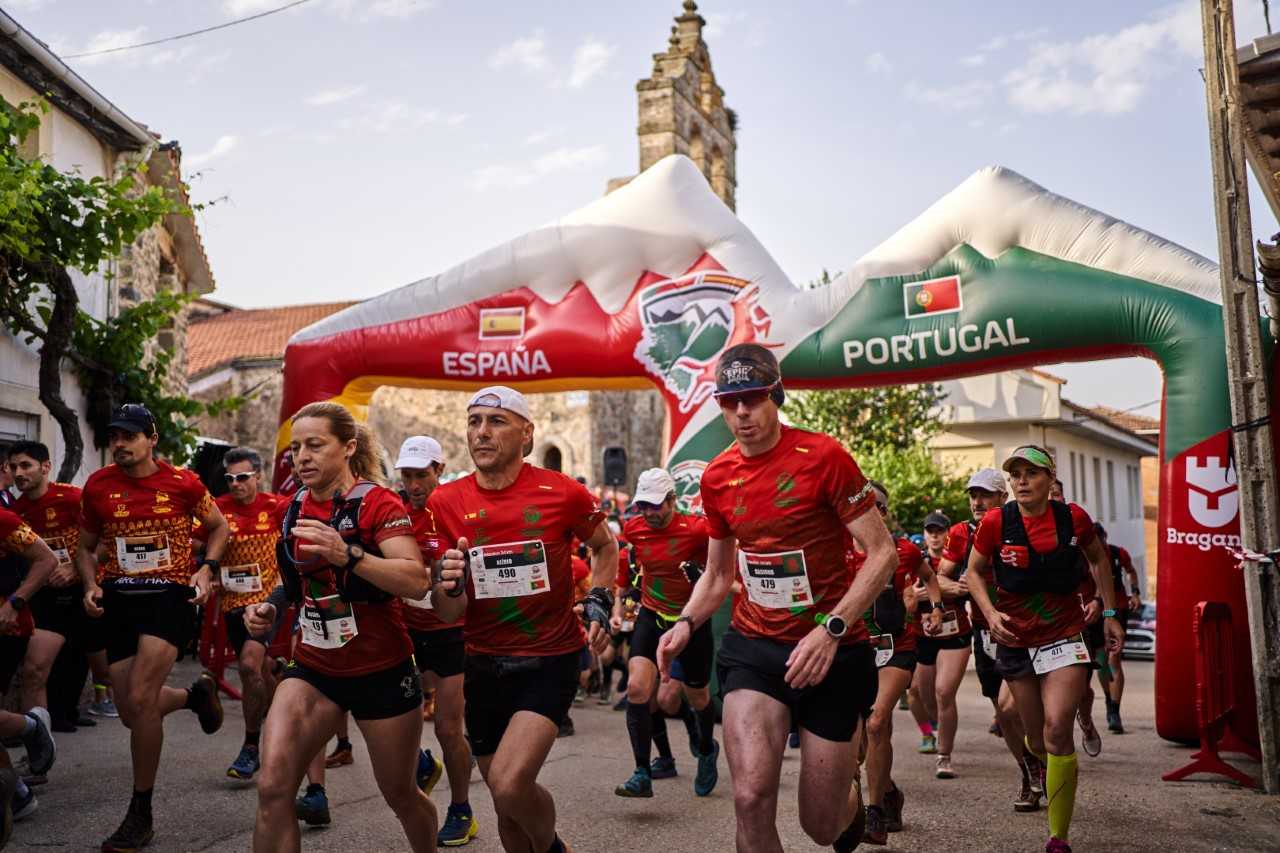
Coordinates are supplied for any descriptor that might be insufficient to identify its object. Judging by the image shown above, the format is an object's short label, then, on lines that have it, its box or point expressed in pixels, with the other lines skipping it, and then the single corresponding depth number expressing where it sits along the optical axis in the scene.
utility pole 7.90
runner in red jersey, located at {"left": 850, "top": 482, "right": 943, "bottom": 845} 6.49
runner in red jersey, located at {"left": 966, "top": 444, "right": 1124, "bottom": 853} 5.87
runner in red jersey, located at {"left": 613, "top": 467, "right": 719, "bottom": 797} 7.77
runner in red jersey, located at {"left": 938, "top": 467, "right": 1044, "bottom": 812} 7.19
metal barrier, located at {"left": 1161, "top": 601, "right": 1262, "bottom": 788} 8.21
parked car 21.44
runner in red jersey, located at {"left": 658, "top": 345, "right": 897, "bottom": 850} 4.27
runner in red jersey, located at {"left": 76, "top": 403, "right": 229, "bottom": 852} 6.05
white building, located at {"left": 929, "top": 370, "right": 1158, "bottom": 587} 33.12
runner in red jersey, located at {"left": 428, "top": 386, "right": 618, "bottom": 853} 4.68
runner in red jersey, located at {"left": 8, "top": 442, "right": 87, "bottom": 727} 7.95
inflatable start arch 9.04
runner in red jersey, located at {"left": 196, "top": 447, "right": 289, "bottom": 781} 8.16
